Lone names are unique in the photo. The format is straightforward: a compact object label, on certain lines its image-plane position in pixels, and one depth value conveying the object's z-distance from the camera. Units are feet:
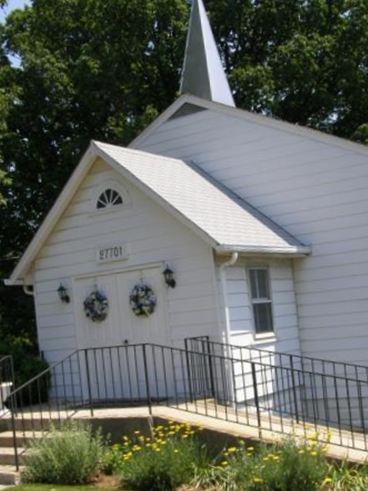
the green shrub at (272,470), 27.73
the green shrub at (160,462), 30.73
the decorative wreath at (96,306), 48.19
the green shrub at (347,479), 27.78
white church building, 45.19
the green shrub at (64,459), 32.81
